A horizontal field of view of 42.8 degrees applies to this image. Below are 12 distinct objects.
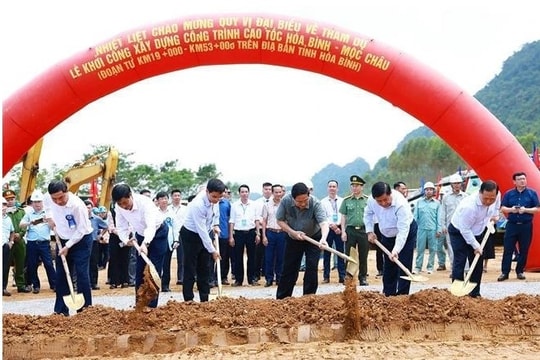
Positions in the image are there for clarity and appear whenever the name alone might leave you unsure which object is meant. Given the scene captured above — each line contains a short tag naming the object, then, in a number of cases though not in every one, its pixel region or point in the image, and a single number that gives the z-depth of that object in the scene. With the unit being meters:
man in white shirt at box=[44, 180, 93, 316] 6.61
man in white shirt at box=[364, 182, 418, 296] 6.91
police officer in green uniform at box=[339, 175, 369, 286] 9.86
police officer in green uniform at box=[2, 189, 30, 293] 10.57
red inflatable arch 10.22
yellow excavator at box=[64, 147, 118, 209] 13.56
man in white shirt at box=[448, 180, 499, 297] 6.74
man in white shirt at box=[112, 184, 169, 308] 6.68
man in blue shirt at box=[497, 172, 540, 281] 9.57
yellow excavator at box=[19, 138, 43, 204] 13.14
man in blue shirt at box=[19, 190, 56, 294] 10.28
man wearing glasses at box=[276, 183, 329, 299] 6.98
